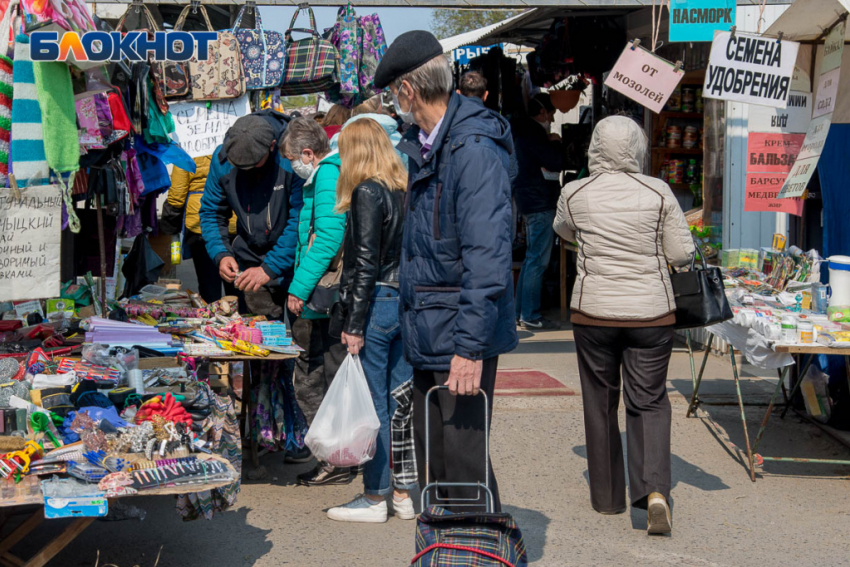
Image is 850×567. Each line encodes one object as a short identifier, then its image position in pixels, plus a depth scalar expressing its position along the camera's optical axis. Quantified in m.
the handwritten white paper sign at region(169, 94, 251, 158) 6.67
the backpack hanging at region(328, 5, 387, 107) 6.98
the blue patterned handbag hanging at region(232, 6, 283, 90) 6.73
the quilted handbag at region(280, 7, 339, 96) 6.86
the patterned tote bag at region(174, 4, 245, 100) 6.63
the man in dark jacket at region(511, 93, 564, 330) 9.38
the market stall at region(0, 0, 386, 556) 3.44
